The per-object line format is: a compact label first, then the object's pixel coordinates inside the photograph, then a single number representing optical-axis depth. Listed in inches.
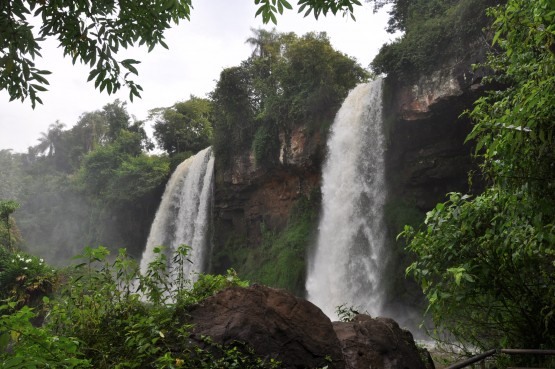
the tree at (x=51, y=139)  1887.3
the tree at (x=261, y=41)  996.0
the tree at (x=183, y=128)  1134.4
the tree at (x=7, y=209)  611.8
